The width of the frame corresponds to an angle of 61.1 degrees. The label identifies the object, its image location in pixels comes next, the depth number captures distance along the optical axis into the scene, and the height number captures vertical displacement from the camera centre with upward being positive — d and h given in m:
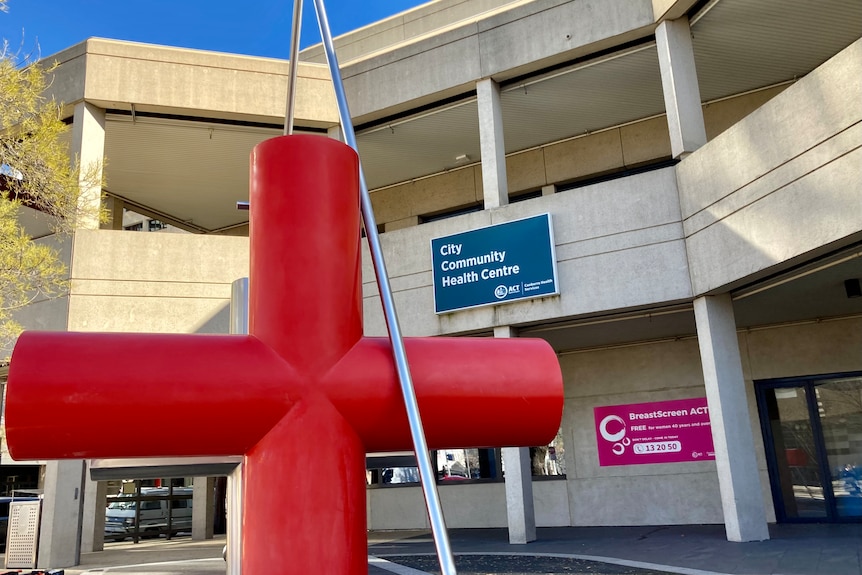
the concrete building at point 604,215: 11.09 +4.08
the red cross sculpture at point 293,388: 1.72 +0.22
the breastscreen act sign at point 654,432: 15.45 +0.57
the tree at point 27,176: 10.66 +4.74
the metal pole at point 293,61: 2.20 +1.24
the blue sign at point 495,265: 13.13 +3.65
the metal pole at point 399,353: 1.47 +0.28
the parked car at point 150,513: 19.19 -0.74
